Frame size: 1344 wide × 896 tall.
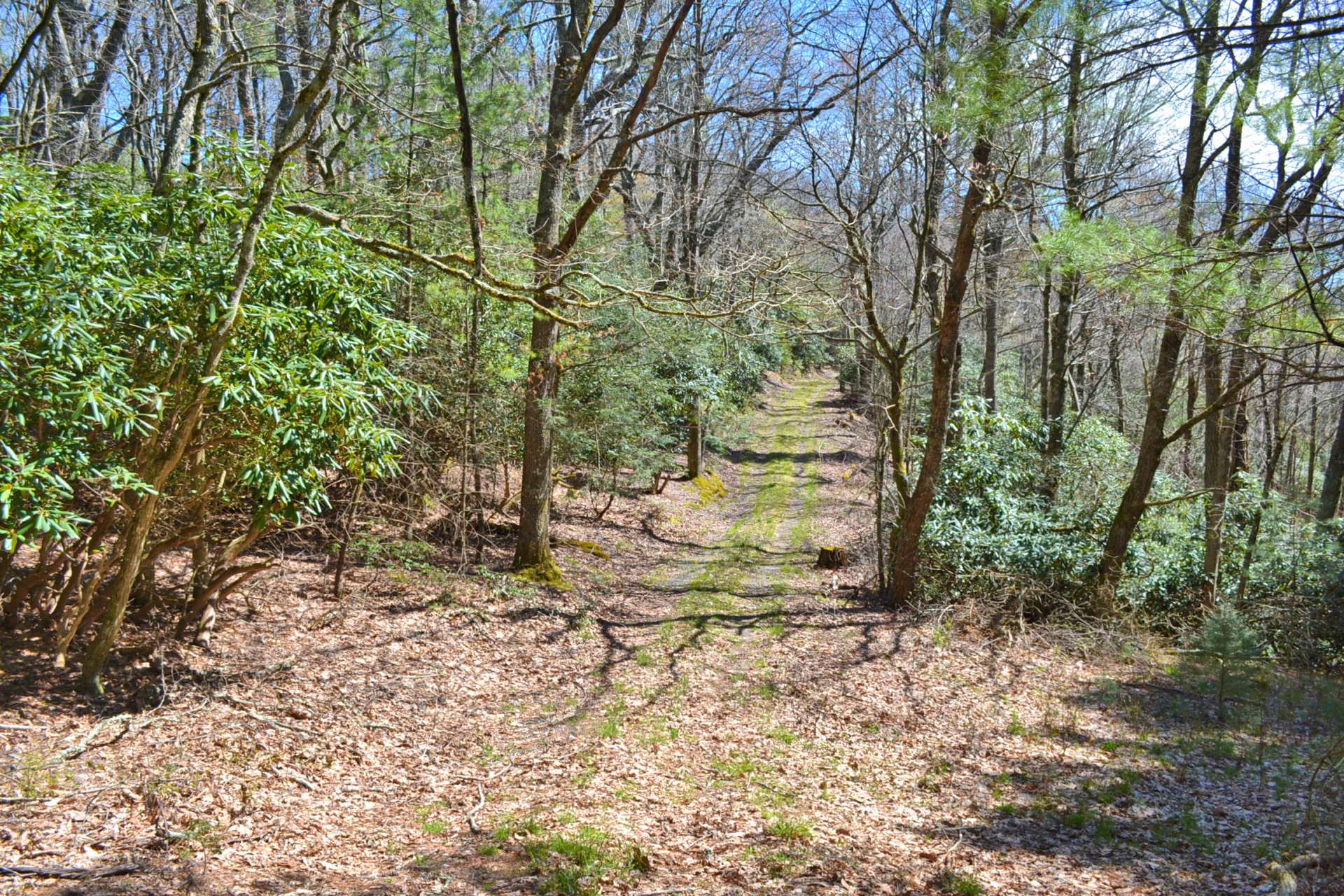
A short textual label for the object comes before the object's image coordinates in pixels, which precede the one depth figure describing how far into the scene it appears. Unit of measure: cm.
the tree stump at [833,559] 1389
